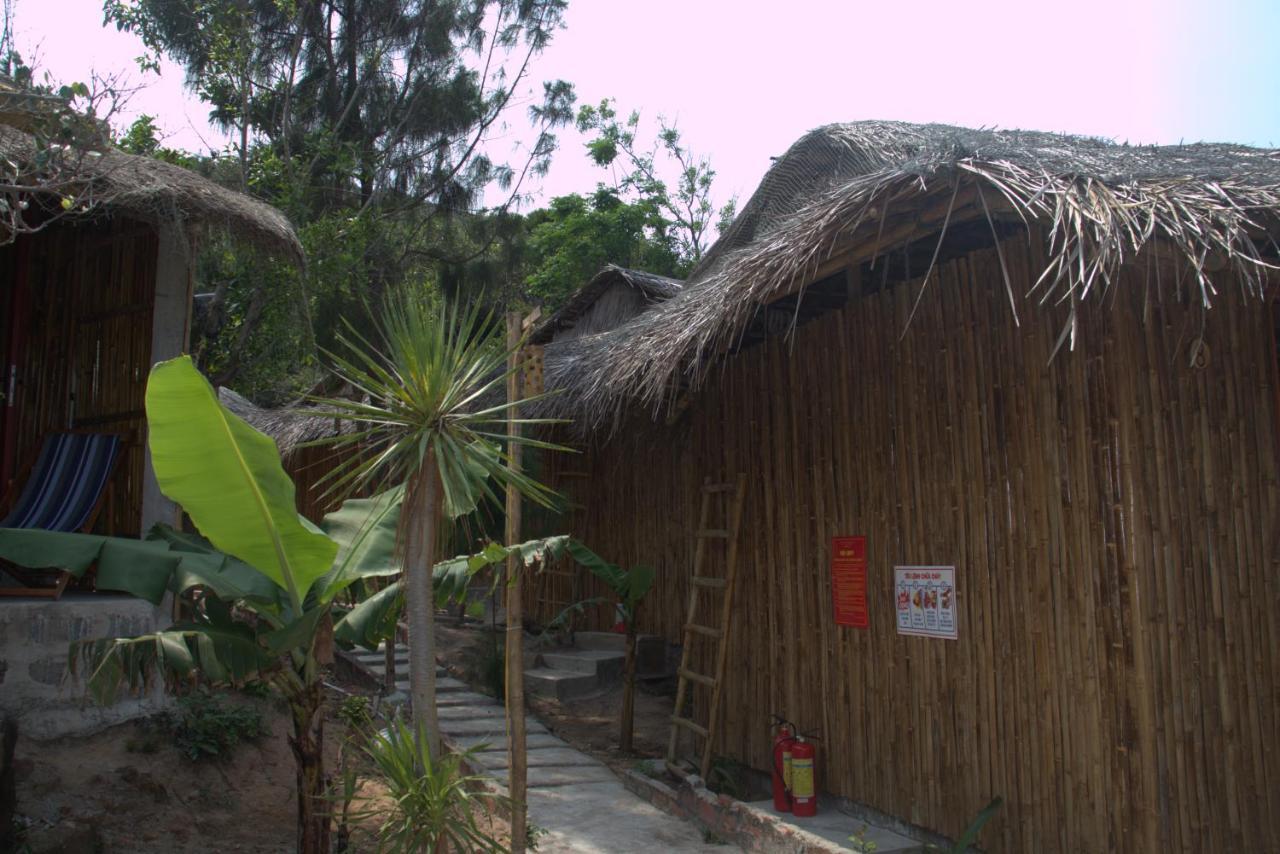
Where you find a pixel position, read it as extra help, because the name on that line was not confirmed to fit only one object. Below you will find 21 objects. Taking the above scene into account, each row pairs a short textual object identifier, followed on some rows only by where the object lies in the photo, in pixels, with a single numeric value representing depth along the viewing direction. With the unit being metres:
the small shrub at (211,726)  5.63
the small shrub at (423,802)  3.37
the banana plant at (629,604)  7.36
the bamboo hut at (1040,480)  3.87
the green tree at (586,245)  21.20
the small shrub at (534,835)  4.87
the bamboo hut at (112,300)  5.77
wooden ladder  6.55
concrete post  6.12
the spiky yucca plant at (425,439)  3.43
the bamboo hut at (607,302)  13.16
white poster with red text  4.81
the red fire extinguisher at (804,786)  5.47
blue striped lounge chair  5.70
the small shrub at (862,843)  4.68
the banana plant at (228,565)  3.81
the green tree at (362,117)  11.85
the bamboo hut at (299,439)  12.98
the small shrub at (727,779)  6.24
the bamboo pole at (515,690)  3.77
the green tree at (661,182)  24.59
